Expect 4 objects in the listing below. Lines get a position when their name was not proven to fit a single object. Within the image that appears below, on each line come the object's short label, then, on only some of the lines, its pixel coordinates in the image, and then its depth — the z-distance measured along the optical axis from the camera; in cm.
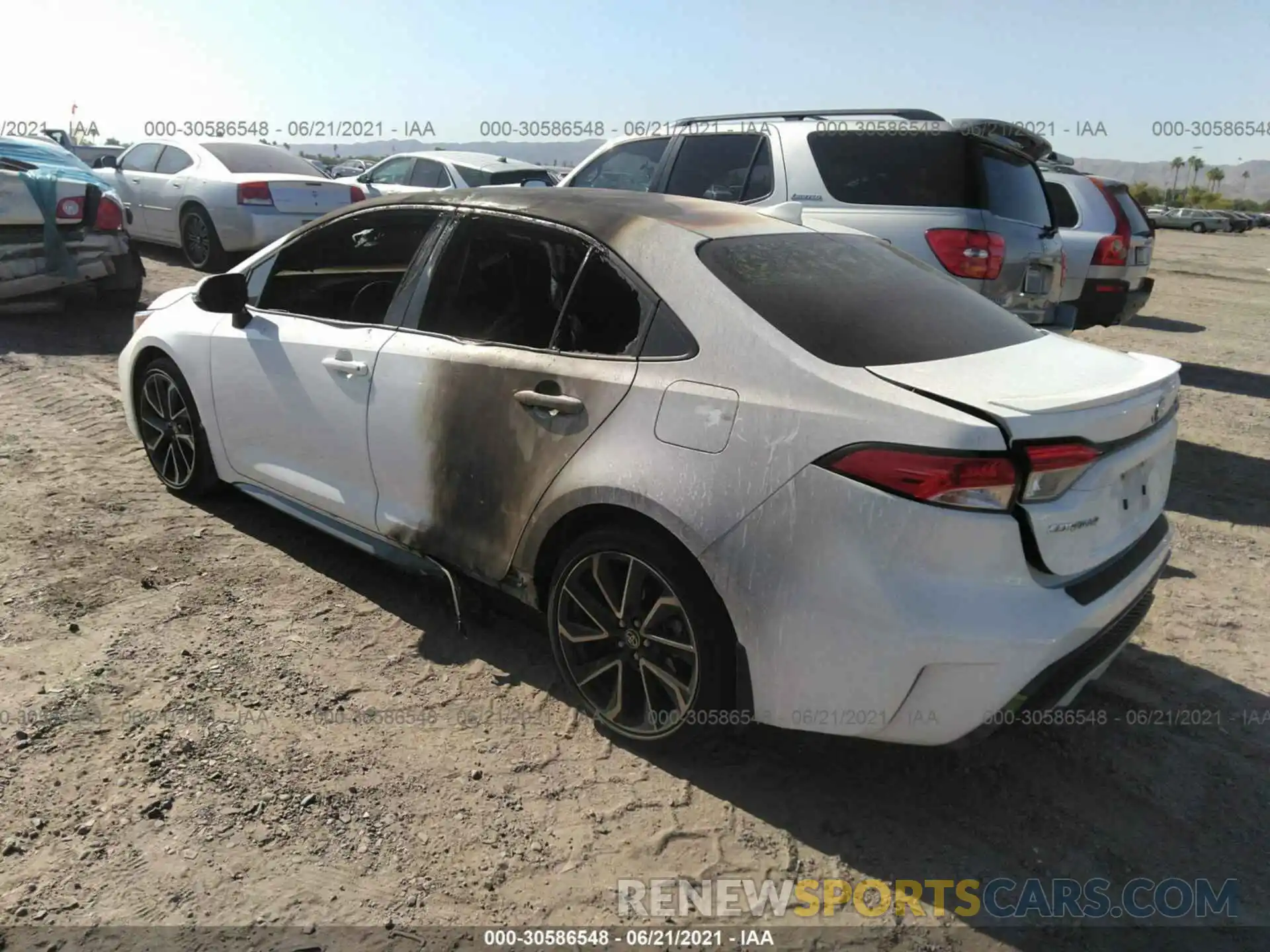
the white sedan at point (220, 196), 1008
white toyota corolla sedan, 230
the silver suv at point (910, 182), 546
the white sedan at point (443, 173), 1215
